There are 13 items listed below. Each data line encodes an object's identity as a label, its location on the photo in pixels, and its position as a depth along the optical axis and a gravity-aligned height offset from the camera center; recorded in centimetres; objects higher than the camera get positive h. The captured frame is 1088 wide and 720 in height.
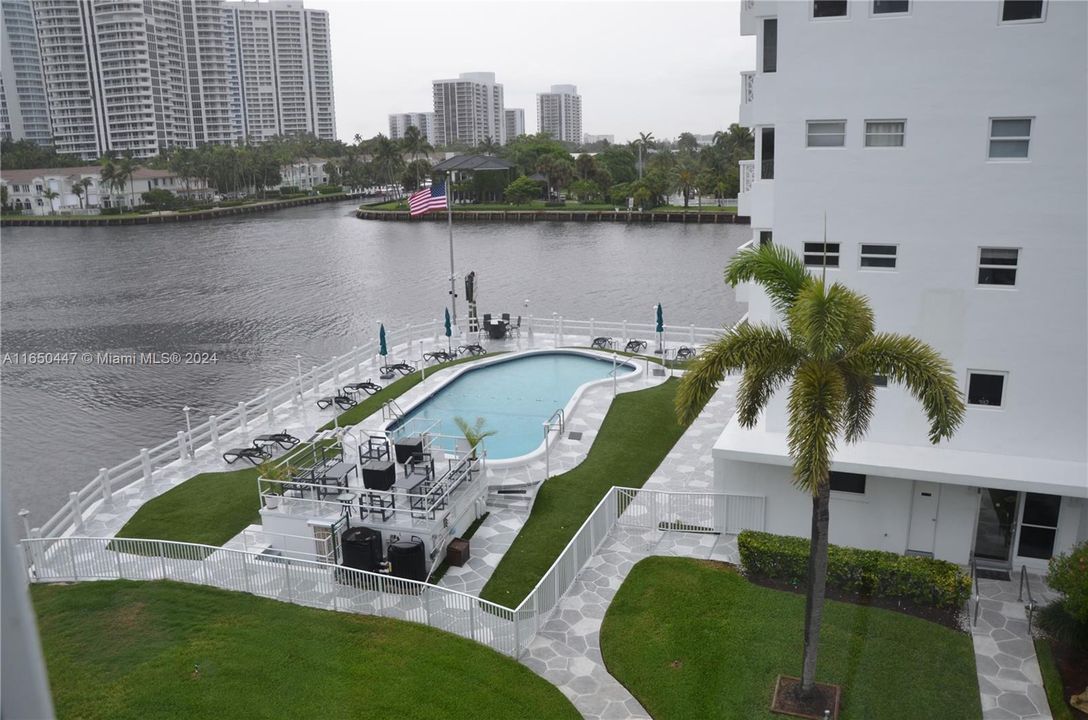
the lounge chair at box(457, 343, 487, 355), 3334 -664
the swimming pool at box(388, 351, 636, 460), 2542 -725
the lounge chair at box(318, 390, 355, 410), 2744 -709
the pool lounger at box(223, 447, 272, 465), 2331 -742
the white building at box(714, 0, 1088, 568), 1524 -117
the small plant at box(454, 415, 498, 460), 2011 -602
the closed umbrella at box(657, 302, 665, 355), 3325 -615
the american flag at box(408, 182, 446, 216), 3703 -103
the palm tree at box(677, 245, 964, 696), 1102 -265
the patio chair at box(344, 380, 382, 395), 2886 -704
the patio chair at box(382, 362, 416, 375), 3106 -687
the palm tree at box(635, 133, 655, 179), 12769 +481
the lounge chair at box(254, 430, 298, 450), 2395 -726
